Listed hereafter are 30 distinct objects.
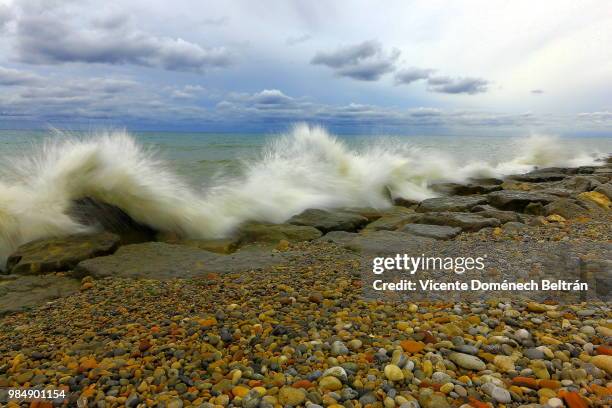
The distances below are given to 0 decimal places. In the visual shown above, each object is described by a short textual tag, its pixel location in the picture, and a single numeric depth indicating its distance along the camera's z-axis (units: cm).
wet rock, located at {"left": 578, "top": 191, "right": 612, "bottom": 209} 725
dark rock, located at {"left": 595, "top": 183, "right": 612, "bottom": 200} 777
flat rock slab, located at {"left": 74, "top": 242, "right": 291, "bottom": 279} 406
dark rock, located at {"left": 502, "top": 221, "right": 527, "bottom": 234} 517
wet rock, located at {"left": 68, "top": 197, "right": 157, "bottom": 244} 571
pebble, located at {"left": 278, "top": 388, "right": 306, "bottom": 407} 189
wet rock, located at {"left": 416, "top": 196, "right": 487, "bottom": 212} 712
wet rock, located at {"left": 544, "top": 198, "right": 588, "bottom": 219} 618
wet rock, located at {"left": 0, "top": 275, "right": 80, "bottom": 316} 354
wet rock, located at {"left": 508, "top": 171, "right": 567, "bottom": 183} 1268
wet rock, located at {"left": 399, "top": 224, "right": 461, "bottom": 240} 509
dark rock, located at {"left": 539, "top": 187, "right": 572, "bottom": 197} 798
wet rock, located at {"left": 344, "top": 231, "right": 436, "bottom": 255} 443
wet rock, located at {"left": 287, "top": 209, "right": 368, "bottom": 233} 618
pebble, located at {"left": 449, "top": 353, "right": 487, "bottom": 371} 208
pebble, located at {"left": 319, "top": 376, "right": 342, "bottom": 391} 198
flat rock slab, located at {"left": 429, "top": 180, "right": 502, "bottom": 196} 1038
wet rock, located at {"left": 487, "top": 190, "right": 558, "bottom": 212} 713
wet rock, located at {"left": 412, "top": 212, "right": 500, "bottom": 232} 553
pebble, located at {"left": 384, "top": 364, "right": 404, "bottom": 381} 202
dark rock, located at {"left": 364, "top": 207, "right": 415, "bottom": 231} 620
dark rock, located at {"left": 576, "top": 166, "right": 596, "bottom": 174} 1436
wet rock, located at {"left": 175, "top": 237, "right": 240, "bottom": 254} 551
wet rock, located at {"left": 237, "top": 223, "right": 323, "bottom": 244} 561
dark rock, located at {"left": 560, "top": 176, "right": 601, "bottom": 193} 891
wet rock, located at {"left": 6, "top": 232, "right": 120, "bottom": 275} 458
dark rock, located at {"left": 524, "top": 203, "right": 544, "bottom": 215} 676
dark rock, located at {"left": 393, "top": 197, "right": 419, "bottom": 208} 909
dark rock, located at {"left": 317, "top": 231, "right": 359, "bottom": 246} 516
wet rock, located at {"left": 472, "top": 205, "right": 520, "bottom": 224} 597
